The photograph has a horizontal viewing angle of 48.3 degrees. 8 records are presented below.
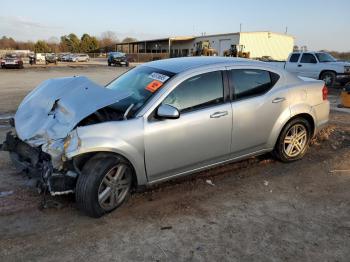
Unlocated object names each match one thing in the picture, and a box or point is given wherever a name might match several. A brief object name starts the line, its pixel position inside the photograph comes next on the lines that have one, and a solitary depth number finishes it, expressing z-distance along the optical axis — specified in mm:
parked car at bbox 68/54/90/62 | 69375
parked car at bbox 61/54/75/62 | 69688
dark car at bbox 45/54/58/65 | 54684
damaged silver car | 4137
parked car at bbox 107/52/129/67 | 49125
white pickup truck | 17391
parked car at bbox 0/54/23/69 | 36462
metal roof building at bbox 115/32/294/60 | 60781
